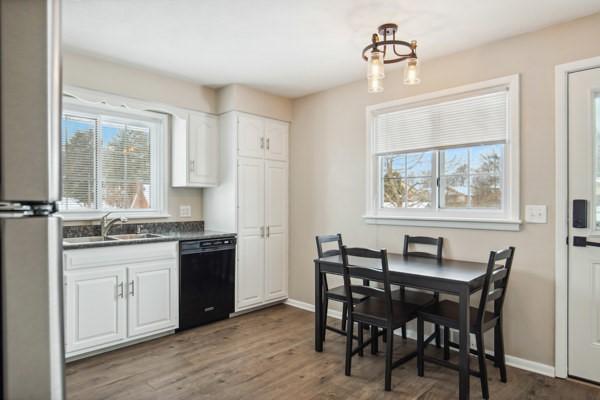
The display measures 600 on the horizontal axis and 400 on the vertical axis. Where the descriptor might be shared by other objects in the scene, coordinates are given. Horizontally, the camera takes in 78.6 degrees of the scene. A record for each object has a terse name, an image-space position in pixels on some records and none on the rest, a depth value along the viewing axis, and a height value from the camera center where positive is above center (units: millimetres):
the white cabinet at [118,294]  2791 -795
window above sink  3367 +384
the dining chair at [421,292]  2873 -766
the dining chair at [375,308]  2422 -795
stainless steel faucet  3359 -233
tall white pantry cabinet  3939 -39
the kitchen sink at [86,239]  3188 -361
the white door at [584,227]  2449 -198
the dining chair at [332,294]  3060 -806
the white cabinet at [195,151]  3848 +516
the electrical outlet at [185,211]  4082 -138
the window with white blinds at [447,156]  2863 +379
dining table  2225 -532
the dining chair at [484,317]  2279 -794
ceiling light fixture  2281 +826
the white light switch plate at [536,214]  2633 -115
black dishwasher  3465 -811
